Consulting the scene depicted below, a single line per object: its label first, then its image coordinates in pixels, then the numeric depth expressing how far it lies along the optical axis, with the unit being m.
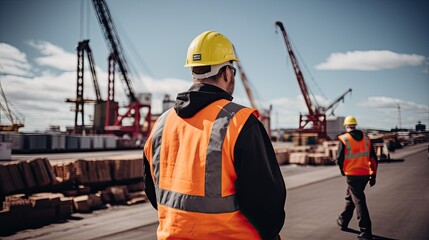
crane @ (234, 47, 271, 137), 64.38
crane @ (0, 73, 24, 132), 28.79
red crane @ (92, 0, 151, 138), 43.12
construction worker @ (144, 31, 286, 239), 1.50
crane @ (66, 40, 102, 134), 49.72
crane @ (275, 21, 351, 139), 40.79
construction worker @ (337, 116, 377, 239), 5.31
